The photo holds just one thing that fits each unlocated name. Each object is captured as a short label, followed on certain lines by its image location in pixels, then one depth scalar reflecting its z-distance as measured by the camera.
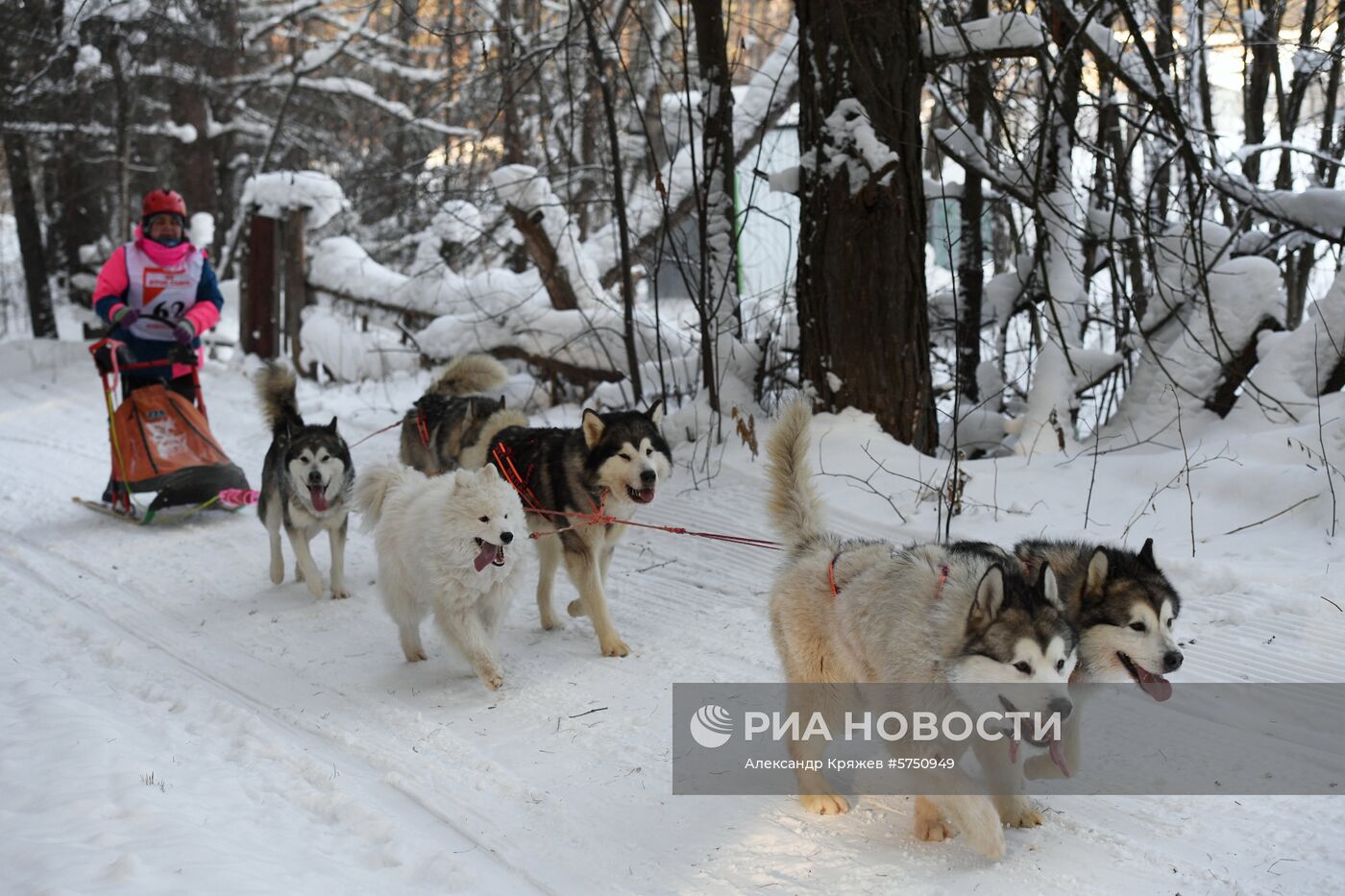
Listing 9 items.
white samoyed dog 4.82
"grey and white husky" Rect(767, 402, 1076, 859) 3.01
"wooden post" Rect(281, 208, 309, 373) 14.21
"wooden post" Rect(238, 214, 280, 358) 14.20
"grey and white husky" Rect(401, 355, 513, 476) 7.01
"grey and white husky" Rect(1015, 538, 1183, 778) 3.40
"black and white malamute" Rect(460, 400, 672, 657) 5.39
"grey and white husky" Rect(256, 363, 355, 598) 6.28
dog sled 7.75
